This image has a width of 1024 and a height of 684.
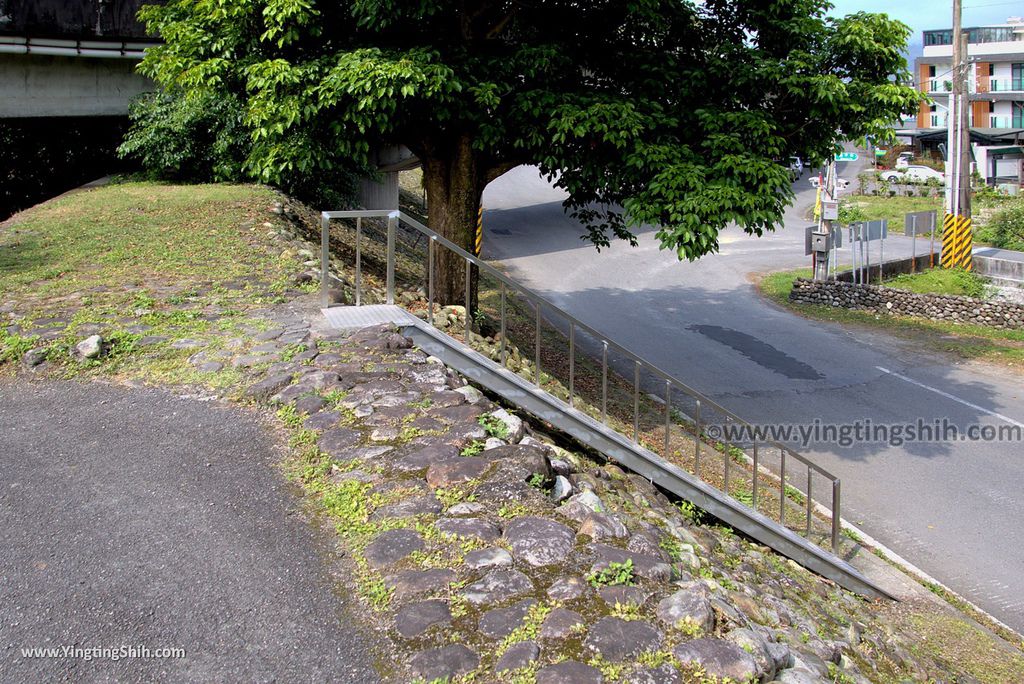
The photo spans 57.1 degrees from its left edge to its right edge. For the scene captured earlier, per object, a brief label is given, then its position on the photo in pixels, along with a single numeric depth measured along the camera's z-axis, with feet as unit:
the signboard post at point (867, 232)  72.64
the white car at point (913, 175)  147.13
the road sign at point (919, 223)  78.95
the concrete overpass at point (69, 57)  67.05
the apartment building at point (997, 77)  174.70
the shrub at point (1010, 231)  98.53
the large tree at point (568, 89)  33.81
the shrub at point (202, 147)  65.16
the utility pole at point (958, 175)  79.30
